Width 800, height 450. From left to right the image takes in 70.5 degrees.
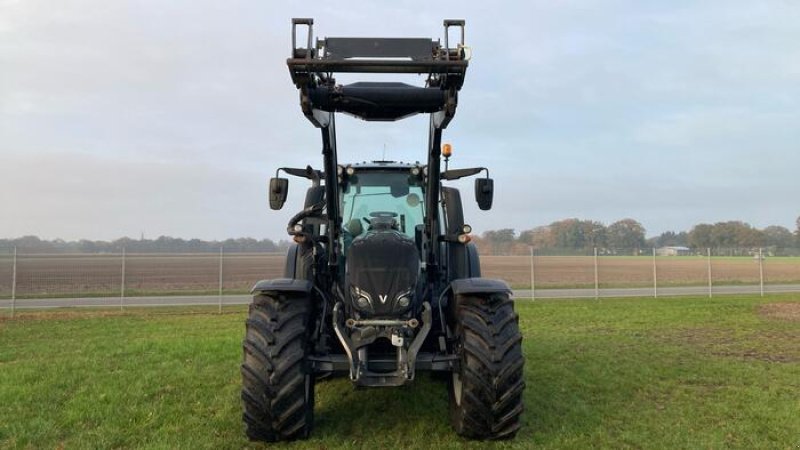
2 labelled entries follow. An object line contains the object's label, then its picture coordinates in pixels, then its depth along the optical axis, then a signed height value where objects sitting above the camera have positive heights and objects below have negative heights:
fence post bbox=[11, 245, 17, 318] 15.53 -1.14
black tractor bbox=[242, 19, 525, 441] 4.16 -0.54
